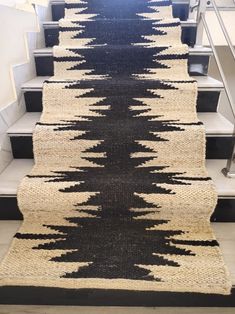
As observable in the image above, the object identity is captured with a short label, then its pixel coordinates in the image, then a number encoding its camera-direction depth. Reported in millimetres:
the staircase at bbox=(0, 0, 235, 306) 1119
